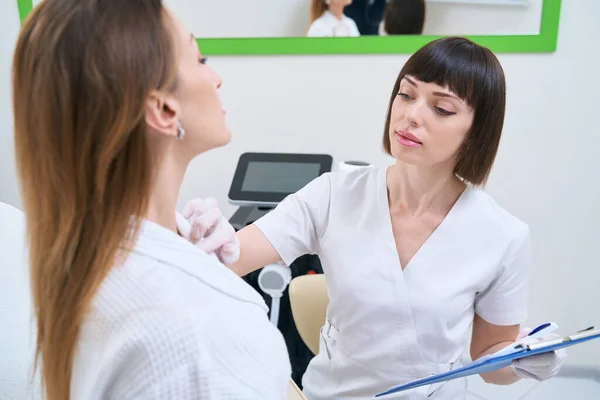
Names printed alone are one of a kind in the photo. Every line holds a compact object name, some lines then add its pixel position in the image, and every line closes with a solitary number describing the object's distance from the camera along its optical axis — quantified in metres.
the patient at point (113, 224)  0.48
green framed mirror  1.56
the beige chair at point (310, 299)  1.21
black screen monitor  1.44
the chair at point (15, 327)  0.73
